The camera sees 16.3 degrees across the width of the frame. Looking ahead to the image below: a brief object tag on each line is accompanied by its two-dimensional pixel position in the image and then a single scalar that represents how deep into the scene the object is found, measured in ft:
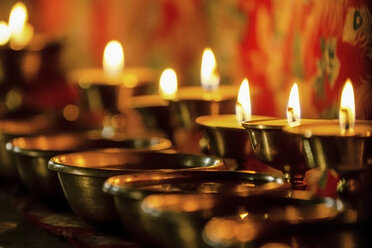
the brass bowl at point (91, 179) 2.72
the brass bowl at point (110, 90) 3.82
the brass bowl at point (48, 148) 3.04
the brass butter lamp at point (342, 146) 2.45
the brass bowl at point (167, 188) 2.45
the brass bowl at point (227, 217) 2.27
